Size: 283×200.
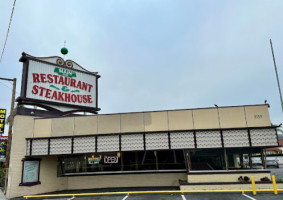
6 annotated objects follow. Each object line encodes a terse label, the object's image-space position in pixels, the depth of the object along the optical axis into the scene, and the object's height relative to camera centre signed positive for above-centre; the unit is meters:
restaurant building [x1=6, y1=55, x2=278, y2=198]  15.96 +0.16
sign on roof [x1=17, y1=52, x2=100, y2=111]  18.70 +6.51
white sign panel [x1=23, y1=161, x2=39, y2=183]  17.19 -1.54
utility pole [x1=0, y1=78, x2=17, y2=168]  18.08 +1.79
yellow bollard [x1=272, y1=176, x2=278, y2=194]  13.76 -2.76
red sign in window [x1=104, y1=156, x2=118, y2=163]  18.48 -0.81
